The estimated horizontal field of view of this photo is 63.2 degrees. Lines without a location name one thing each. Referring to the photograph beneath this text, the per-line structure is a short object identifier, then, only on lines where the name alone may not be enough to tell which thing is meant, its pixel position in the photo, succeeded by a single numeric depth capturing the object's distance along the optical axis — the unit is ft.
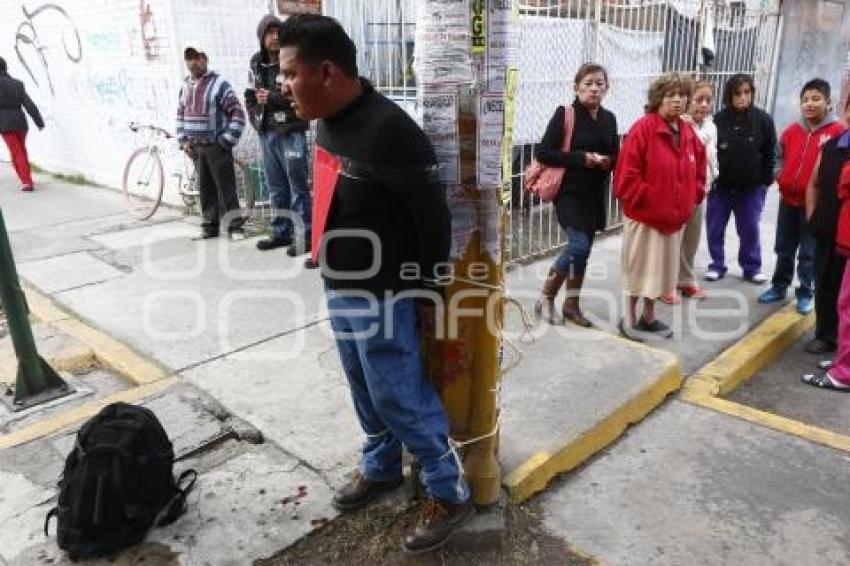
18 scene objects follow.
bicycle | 25.16
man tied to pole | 7.01
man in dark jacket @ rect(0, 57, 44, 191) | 30.12
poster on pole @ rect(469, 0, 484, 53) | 7.06
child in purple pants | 16.89
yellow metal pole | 7.59
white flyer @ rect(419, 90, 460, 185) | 7.39
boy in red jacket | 15.15
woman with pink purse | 13.82
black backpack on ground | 8.21
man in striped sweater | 20.77
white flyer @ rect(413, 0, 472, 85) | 7.06
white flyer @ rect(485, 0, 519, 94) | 7.14
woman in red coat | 13.23
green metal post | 11.71
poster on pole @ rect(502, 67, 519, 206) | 7.50
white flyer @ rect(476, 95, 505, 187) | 7.38
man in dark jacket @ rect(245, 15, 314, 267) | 19.20
